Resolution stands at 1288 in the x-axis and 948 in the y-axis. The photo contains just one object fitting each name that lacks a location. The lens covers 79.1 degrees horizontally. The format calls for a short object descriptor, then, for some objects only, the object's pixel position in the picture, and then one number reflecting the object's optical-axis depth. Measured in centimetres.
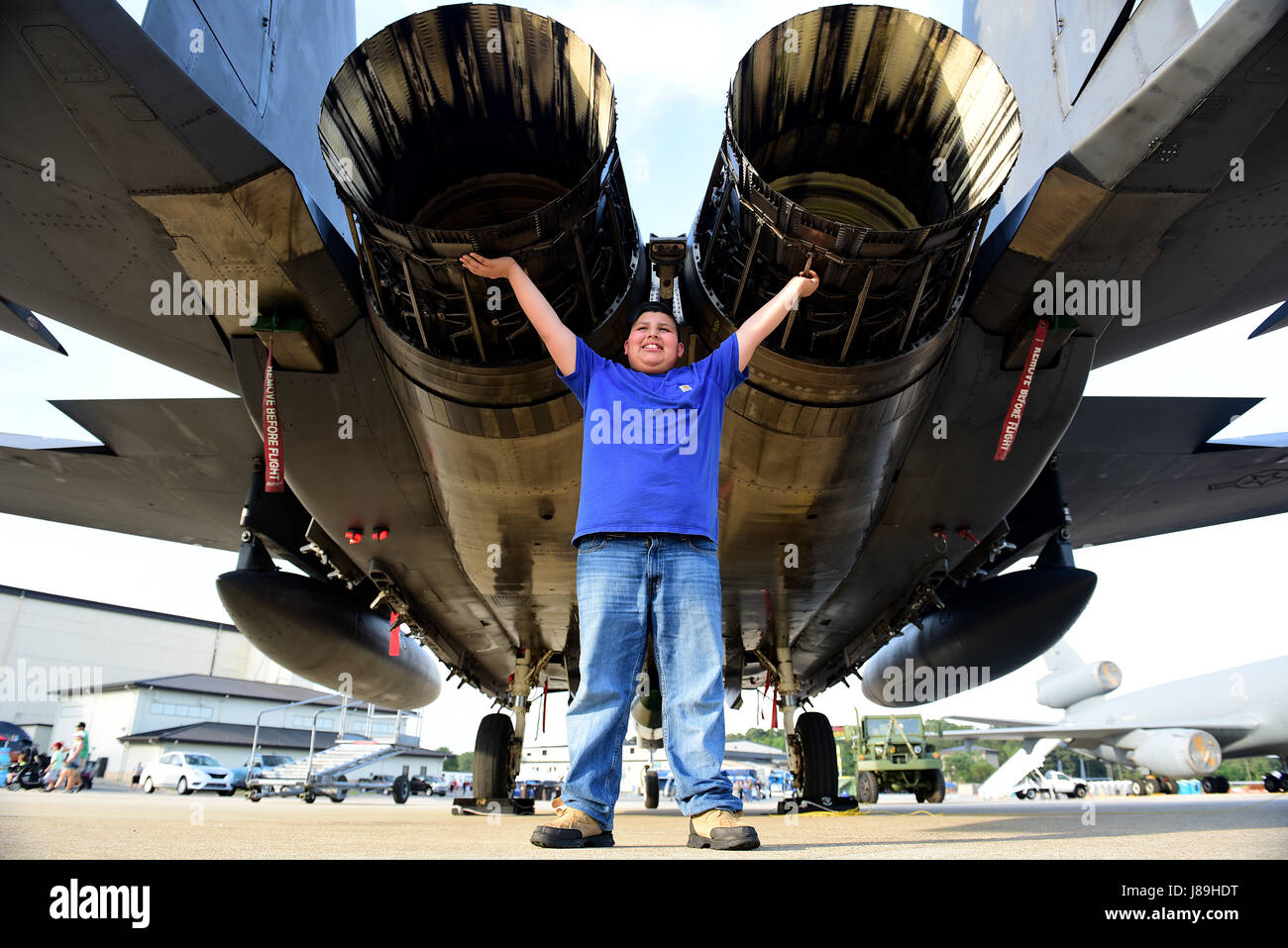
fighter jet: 275
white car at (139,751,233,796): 1997
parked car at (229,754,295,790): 2559
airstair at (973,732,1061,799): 3148
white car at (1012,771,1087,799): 2978
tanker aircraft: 2527
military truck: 1886
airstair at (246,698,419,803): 1722
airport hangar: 3241
